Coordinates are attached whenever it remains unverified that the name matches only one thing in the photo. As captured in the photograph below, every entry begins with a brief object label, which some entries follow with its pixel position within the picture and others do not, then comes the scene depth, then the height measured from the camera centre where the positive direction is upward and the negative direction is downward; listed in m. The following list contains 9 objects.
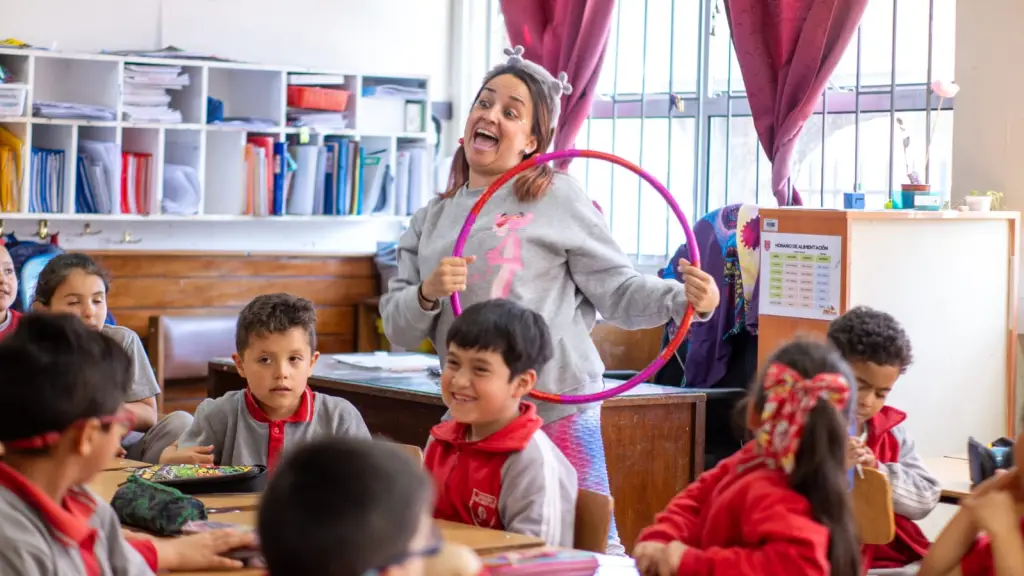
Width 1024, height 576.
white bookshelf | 5.75 +0.74
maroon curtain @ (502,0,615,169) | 5.91 +1.17
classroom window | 4.88 +0.78
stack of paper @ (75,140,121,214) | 5.84 +0.48
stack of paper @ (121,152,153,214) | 5.95 +0.46
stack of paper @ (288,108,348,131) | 6.32 +0.83
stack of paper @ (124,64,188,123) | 5.89 +0.87
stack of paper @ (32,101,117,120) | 5.70 +0.75
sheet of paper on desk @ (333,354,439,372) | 4.72 -0.25
